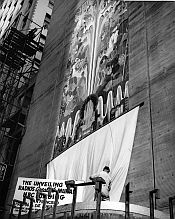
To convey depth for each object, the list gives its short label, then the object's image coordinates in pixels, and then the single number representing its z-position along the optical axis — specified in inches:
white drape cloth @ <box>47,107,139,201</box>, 313.1
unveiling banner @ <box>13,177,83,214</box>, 344.8
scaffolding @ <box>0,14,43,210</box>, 711.1
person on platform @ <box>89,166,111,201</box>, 287.1
